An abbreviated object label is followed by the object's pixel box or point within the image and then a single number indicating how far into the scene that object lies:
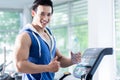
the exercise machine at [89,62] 2.27
